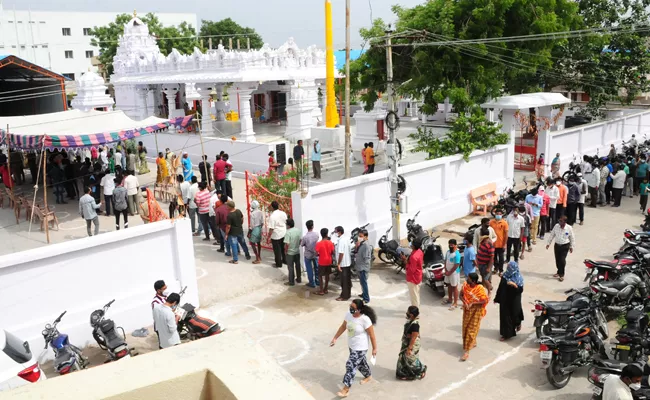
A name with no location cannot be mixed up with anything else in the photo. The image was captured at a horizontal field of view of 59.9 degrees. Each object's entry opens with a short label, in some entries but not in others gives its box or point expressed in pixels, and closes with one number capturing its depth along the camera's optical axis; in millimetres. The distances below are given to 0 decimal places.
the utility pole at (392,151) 12022
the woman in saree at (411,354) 7031
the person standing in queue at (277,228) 11023
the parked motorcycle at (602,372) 6226
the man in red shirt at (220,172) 15766
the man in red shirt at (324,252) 9930
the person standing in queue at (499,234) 10680
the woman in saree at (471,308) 7637
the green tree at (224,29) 57094
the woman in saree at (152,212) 10474
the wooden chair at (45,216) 13150
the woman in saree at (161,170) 17562
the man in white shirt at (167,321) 7477
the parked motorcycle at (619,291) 8328
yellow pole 22766
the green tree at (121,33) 44375
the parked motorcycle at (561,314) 7484
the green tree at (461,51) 16391
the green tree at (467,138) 15297
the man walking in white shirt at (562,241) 10203
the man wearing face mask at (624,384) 5363
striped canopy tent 14516
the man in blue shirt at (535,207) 12297
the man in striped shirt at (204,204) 12461
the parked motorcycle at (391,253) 11234
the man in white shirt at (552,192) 13023
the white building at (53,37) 53219
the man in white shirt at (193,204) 13070
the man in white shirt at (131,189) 14219
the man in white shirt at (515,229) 11156
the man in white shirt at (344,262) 9703
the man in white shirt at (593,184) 15586
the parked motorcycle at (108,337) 7789
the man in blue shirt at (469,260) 9234
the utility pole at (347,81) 14461
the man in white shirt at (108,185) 14453
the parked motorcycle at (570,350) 7004
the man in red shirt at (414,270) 8805
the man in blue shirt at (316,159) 18219
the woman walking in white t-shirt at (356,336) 6859
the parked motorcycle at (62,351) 7465
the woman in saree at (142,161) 21328
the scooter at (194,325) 7996
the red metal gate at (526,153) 19828
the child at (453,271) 9258
